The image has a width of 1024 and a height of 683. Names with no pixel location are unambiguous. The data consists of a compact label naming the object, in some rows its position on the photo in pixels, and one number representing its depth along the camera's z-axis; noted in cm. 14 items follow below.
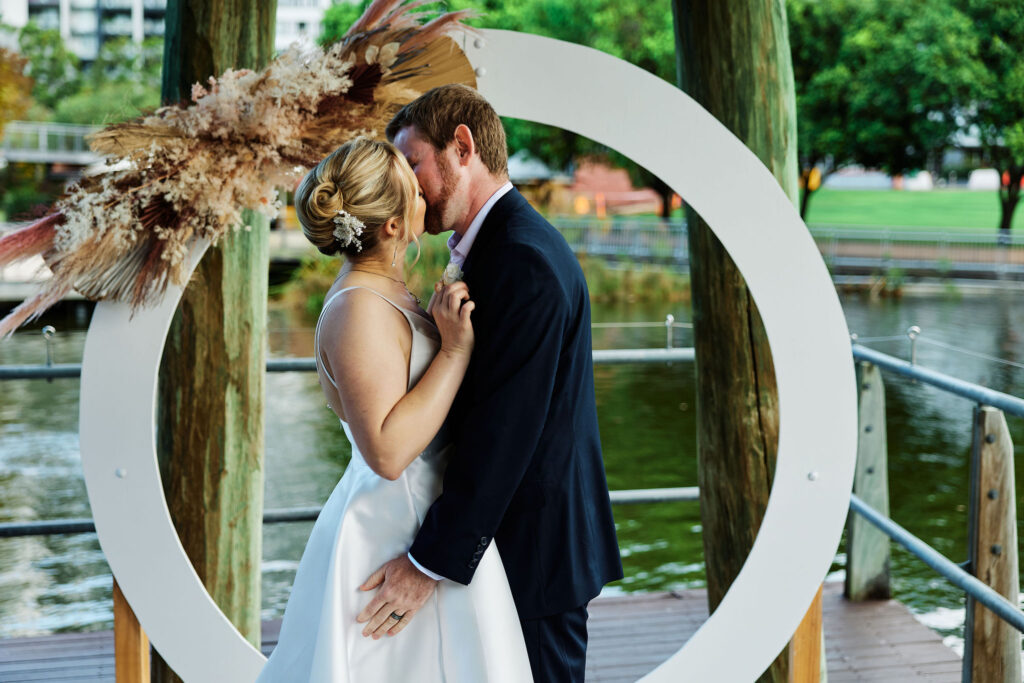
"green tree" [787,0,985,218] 1888
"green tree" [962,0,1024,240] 1861
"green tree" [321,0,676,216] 2055
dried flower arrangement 242
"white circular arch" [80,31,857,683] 262
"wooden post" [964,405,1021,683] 300
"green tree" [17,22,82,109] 3416
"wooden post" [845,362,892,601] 409
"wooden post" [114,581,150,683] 274
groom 190
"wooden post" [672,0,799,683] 312
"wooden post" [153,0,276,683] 295
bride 186
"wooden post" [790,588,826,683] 287
